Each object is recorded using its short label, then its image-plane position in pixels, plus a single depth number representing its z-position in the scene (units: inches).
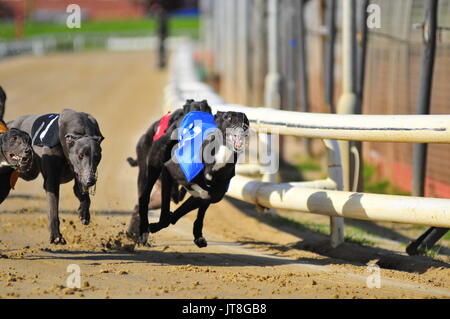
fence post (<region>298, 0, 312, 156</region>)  859.4
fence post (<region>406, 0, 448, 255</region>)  525.3
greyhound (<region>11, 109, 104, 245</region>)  426.9
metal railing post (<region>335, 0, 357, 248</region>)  571.2
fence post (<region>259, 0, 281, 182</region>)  781.3
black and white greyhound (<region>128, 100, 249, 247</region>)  409.4
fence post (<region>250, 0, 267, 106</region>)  1040.8
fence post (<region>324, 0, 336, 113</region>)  726.1
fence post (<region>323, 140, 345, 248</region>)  488.7
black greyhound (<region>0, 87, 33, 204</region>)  433.4
